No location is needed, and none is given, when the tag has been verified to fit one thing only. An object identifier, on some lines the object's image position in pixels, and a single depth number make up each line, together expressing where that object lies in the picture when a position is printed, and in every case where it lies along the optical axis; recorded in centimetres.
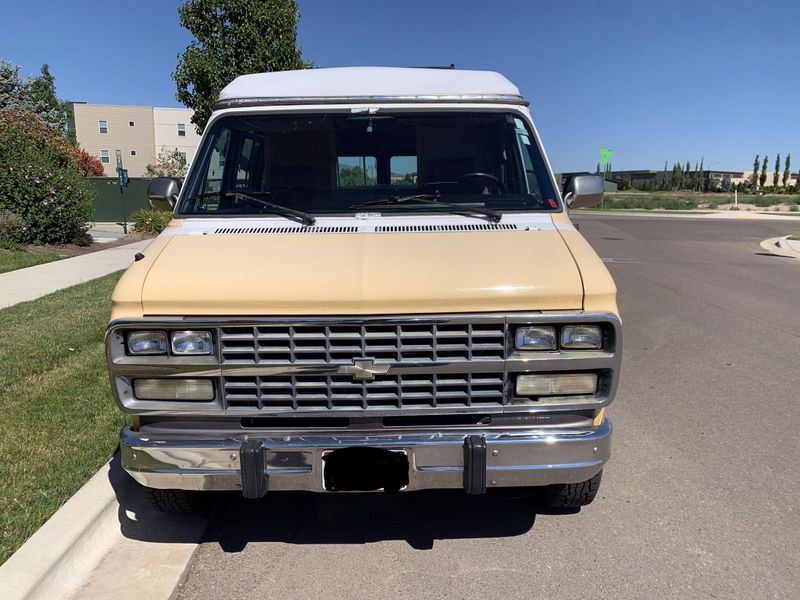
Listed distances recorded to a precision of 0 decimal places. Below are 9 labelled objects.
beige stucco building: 5072
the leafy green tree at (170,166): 3500
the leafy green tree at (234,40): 1377
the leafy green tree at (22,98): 3400
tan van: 276
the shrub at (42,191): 1388
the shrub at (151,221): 1872
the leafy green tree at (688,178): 9012
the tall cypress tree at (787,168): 8931
